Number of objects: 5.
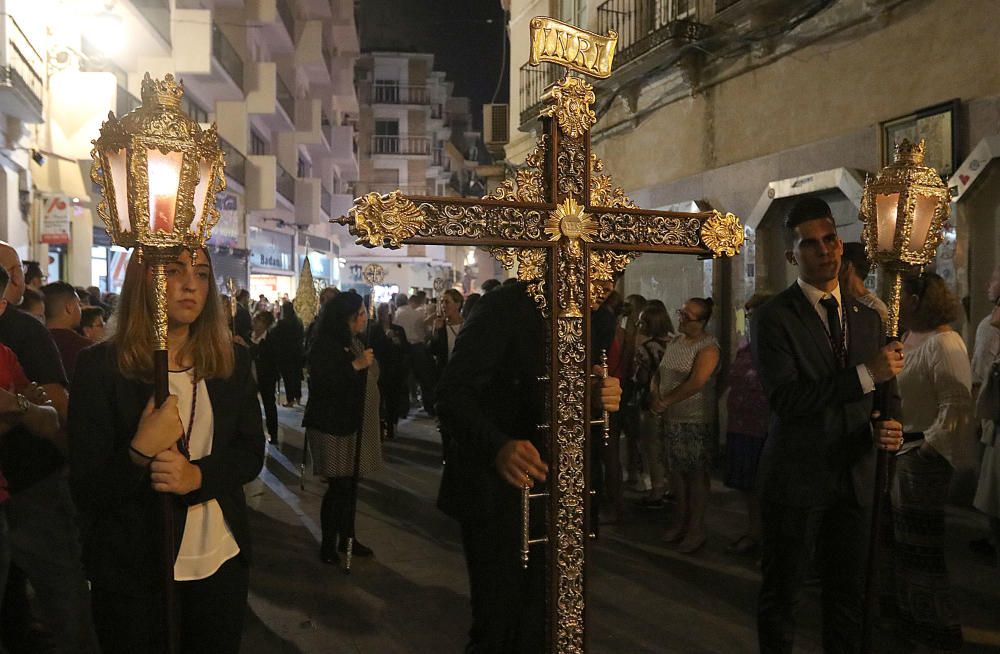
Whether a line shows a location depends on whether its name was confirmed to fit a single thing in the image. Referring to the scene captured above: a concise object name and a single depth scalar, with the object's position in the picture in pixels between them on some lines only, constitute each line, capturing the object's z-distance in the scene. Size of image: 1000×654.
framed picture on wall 7.83
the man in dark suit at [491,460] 3.33
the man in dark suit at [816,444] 3.59
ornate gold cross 3.20
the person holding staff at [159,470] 2.67
